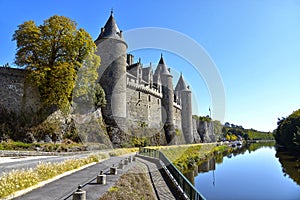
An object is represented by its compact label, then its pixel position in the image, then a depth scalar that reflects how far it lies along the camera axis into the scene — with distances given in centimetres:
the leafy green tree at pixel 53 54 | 2138
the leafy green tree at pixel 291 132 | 4632
